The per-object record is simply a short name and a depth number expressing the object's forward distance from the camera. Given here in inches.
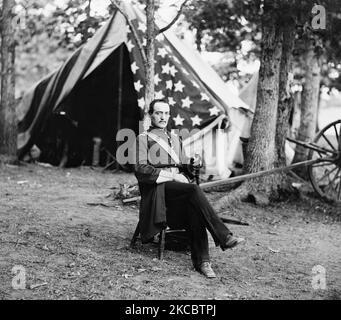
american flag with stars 417.1
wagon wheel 341.4
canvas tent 417.7
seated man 187.6
